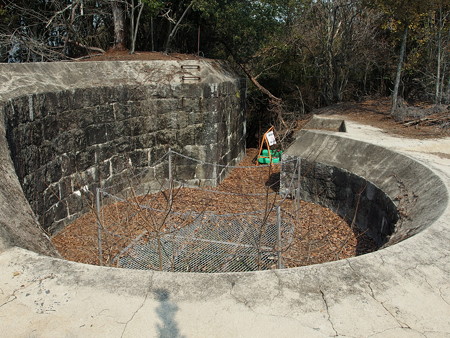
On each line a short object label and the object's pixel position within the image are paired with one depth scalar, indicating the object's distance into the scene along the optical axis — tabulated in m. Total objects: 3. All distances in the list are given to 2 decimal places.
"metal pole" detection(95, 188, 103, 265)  4.64
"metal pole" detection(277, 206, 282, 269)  4.41
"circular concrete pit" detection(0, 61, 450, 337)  2.51
